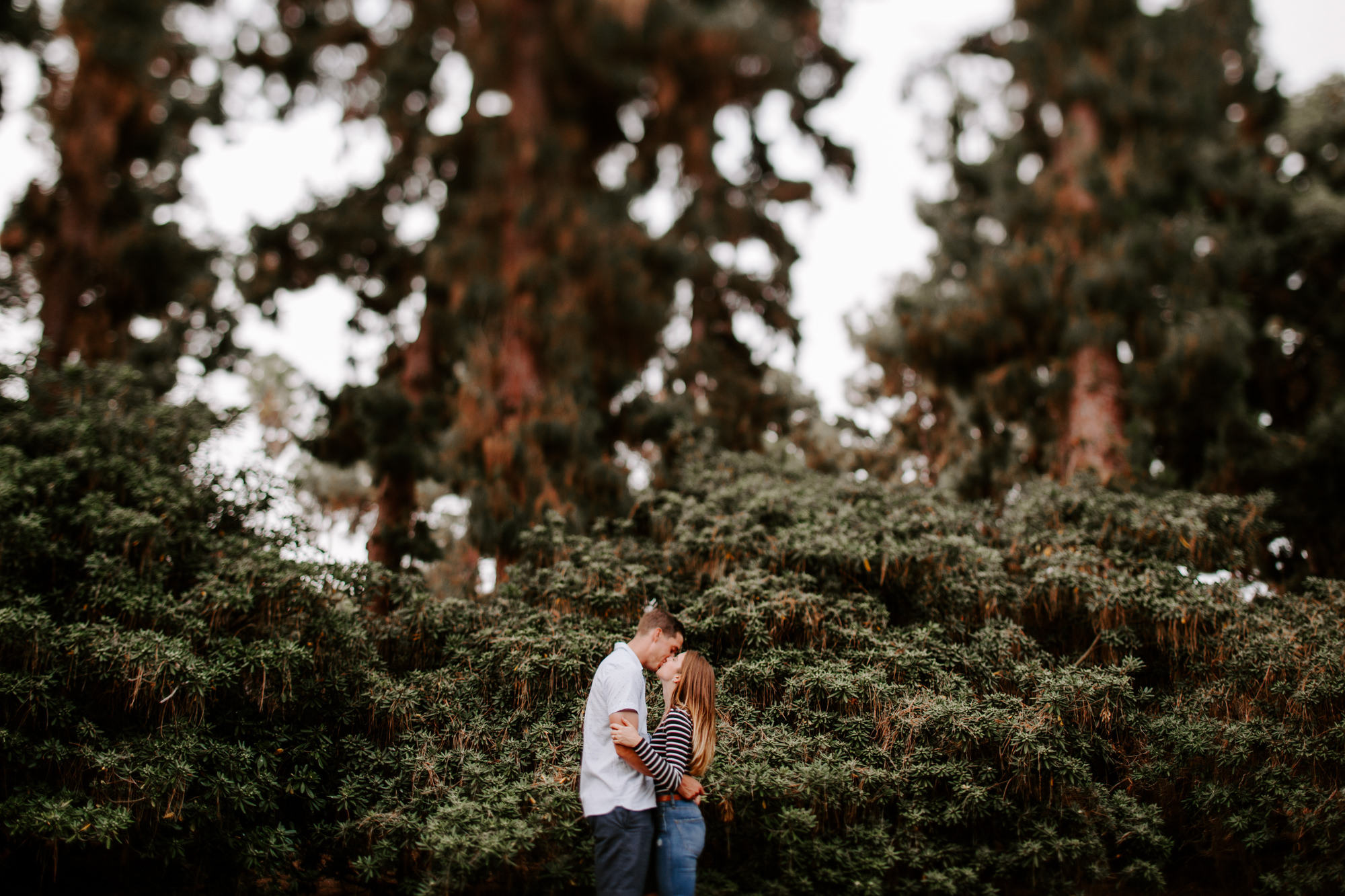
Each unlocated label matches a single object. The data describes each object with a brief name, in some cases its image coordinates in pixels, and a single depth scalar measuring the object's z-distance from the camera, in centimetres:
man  354
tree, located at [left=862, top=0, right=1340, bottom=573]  957
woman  359
